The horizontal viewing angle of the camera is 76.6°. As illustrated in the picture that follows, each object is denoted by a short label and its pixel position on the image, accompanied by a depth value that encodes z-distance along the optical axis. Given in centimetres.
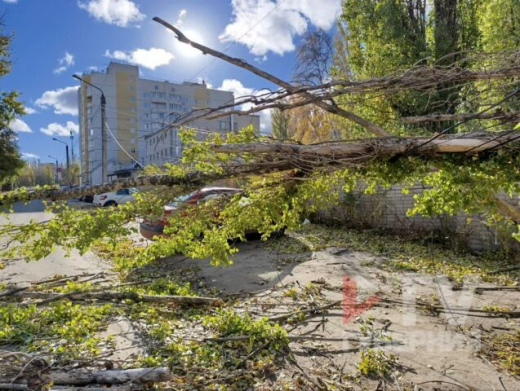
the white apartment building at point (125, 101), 4722
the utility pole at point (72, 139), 4179
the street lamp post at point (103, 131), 1541
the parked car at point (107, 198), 1812
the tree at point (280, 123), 1962
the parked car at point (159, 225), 704
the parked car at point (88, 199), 2288
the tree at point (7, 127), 1161
